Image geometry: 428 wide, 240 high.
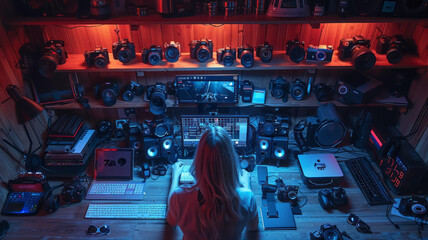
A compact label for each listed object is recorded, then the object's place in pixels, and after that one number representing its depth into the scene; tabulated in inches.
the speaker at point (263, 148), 113.1
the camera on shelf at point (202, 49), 102.9
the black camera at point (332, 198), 98.5
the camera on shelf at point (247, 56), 101.9
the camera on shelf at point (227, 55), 102.7
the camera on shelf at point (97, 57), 103.0
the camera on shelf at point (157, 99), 110.3
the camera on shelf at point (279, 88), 113.4
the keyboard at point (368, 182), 101.4
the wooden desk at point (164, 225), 91.9
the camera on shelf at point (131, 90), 115.3
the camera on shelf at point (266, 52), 103.7
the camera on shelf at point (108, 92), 111.8
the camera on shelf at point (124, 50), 103.8
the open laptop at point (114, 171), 108.1
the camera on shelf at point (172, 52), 104.3
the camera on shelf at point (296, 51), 103.3
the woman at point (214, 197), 61.1
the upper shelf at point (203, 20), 93.1
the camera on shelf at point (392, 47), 101.8
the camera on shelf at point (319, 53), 103.5
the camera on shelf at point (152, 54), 103.7
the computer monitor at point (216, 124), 106.6
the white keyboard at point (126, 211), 98.1
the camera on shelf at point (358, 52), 99.2
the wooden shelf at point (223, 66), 103.3
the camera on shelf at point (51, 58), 100.0
